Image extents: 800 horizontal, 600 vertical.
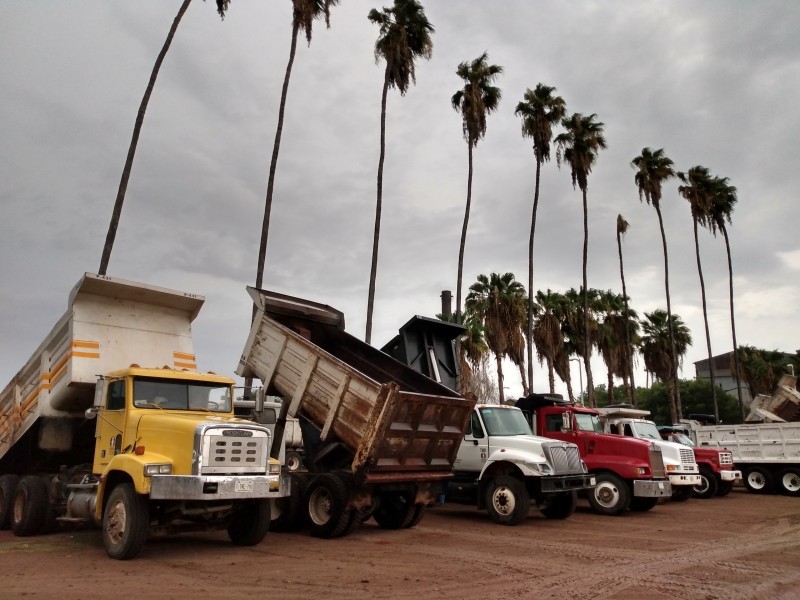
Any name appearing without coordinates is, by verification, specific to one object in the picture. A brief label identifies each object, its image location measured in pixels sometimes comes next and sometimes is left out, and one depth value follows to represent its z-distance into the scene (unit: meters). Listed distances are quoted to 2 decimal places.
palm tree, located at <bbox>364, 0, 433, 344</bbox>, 28.06
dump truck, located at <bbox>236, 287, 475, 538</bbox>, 9.66
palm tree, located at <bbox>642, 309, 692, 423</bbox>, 47.41
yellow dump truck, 7.89
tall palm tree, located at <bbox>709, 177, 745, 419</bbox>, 42.56
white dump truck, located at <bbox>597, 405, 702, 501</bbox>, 16.19
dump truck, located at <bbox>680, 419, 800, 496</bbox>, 20.81
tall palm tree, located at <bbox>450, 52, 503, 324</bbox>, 30.89
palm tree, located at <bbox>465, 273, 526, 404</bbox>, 36.88
